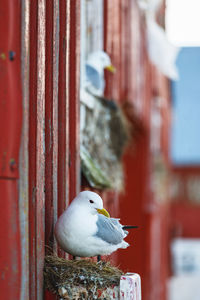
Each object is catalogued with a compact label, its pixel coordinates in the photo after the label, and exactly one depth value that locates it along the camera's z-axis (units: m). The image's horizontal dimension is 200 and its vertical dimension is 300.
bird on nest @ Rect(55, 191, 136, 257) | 6.43
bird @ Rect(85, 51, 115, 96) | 10.59
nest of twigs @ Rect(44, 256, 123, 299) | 6.31
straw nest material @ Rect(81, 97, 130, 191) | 10.45
